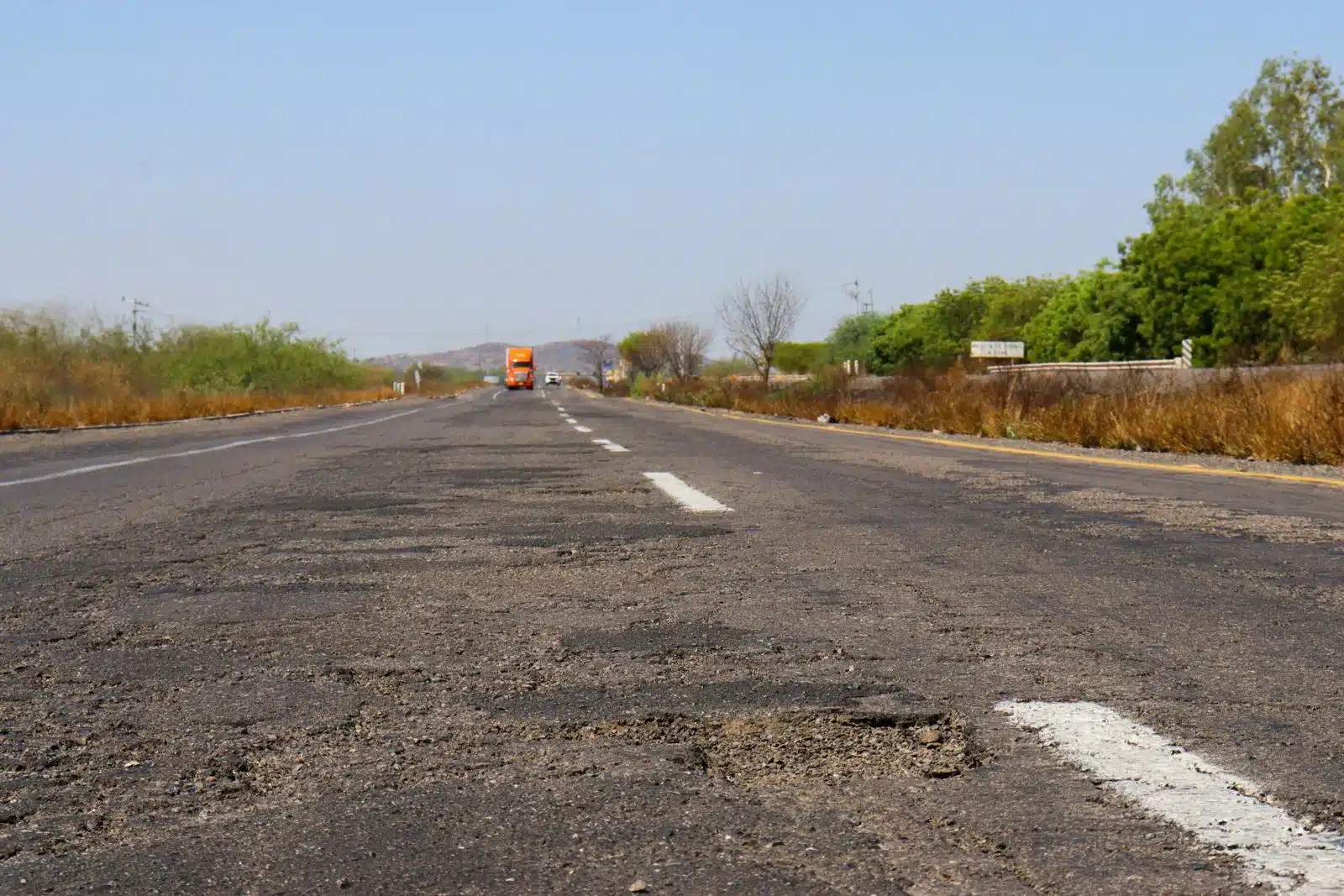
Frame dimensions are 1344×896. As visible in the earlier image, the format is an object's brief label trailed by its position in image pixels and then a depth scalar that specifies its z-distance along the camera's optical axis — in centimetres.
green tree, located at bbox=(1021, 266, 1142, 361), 6675
